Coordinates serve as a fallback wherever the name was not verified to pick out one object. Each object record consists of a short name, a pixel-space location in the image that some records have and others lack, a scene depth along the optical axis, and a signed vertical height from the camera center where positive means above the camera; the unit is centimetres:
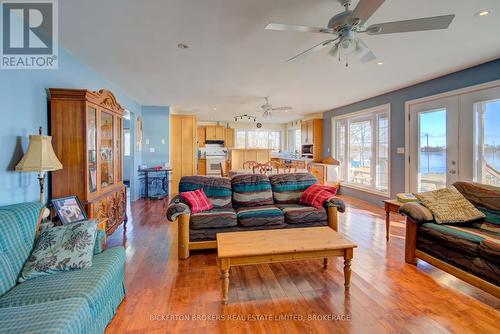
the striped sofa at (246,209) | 291 -62
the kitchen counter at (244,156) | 708 +16
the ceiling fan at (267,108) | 554 +124
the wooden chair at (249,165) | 588 -9
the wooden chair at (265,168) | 508 -14
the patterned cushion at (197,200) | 308 -50
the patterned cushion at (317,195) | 328 -47
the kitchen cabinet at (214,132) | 945 +115
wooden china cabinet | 252 +18
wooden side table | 314 -61
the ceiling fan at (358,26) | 168 +102
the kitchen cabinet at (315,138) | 755 +73
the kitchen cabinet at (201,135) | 948 +104
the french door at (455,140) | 339 +33
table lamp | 206 +3
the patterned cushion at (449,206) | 260 -50
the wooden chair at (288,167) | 511 -14
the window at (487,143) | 333 +26
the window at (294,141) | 933 +83
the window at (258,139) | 1018 +98
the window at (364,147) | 538 +35
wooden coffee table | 200 -73
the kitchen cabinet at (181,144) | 713 +52
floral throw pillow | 166 -64
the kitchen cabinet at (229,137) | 971 +98
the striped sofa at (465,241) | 206 -76
